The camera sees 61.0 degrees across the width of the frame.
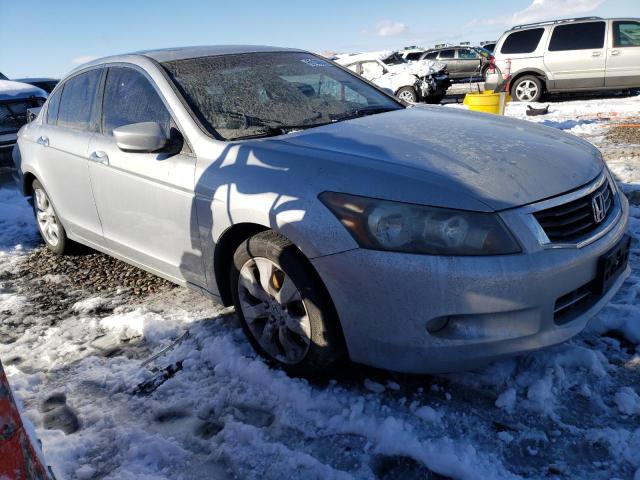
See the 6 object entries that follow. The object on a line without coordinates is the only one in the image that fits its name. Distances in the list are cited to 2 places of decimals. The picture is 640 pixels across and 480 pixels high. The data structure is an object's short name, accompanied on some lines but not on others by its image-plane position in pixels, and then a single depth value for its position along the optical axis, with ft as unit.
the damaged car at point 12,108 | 25.56
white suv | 38.99
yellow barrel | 20.92
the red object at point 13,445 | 4.25
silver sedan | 6.94
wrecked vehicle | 46.16
